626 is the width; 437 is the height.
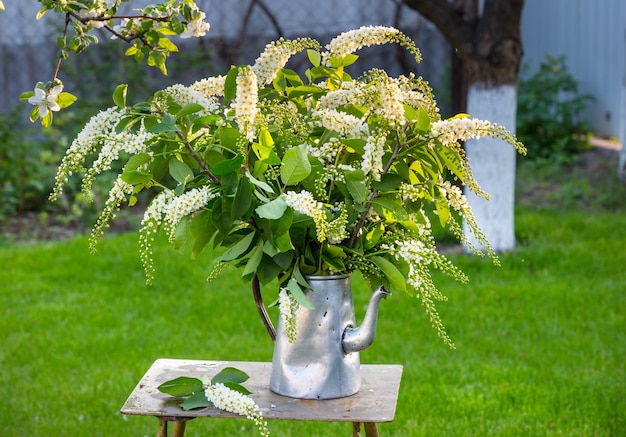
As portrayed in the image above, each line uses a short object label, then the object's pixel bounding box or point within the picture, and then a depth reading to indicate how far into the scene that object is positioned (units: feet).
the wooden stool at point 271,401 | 12.69
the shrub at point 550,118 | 47.14
